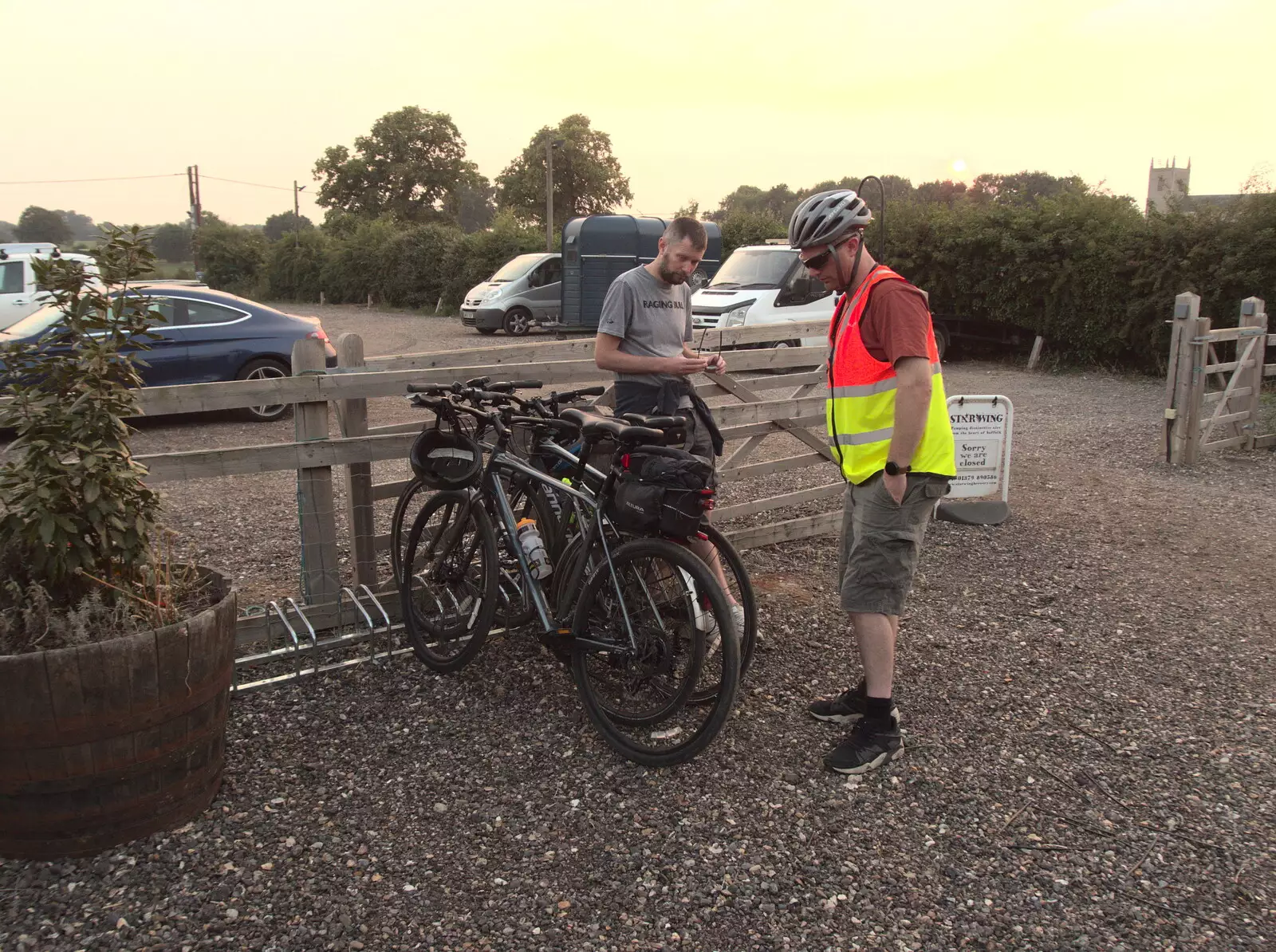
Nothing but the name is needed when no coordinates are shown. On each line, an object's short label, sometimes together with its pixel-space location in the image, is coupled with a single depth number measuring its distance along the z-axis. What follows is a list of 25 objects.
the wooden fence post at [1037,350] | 17.12
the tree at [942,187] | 31.79
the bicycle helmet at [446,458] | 4.15
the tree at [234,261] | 50.62
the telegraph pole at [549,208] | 33.73
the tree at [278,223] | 115.56
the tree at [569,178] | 61.25
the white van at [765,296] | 15.55
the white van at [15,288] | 12.88
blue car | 10.72
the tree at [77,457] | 2.94
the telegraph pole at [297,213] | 45.79
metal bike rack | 4.12
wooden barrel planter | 2.73
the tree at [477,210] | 116.81
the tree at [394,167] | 66.50
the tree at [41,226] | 104.12
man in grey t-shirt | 4.34
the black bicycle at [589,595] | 3.48
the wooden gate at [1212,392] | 9.14
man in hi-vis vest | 3.29
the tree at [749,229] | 26.22
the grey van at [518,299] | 22.44
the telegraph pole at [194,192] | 63.03
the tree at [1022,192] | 17.50
